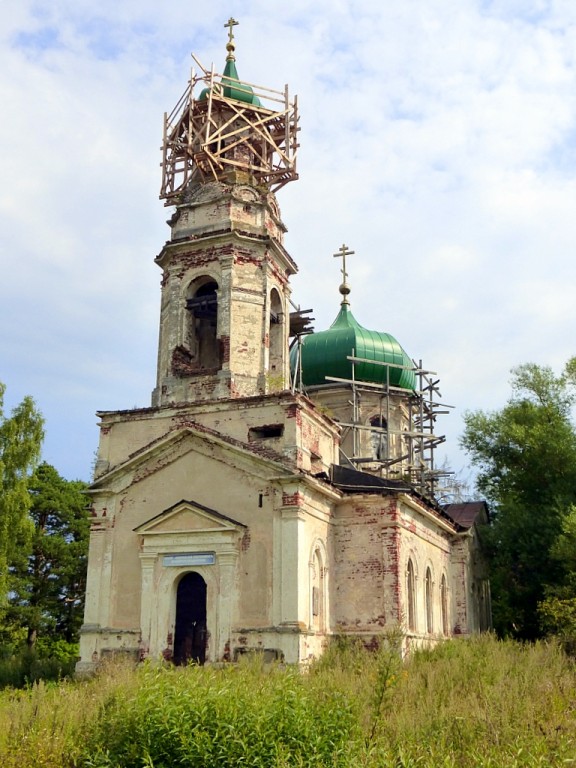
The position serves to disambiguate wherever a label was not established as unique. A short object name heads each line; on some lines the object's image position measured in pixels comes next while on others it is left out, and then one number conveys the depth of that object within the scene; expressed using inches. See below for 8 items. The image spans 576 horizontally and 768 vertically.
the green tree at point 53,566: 1034.7
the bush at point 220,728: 290.5
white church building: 610.9
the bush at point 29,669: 650.8
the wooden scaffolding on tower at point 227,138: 748.0
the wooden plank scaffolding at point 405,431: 940.0
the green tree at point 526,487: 877.2
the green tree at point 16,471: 794.8
